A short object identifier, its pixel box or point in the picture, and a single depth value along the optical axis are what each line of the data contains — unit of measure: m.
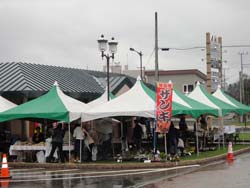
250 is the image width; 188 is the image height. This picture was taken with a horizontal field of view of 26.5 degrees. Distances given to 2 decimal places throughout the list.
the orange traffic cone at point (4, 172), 16.28
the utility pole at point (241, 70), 85.00
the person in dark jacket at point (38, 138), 22.19
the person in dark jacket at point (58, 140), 20.02
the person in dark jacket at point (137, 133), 23.62
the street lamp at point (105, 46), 21.95
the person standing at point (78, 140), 20.59
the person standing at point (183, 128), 25.89
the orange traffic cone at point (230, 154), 21.38
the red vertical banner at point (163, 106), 19.52
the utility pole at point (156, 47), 32.25
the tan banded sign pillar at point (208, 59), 47.03
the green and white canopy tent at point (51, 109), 20.31
